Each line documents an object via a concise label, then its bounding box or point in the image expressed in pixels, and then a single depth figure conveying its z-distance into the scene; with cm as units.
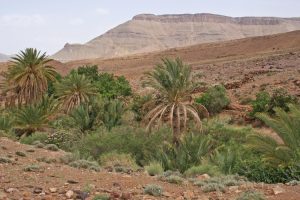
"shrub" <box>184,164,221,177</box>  1254
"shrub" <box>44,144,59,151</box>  1575
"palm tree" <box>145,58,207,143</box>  1934
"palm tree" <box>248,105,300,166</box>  1392
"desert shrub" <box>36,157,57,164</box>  1194
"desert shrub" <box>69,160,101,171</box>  1106
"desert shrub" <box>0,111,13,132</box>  2402
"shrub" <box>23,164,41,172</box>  1008
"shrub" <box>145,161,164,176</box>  1177
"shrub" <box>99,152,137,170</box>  1591
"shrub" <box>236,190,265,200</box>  799
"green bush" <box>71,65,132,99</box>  3884
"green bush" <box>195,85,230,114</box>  3491
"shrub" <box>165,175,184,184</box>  959
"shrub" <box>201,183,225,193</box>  889
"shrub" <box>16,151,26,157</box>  1250
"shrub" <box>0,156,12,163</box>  1095
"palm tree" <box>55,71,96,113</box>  2906
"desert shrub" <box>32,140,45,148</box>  1577
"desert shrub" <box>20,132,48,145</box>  2055
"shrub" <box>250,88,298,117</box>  3117
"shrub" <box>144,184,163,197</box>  858
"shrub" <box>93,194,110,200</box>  796
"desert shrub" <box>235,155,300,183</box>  1207
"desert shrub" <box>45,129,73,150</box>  2119
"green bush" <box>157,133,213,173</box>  1698
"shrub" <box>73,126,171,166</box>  1952
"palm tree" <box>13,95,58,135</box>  2541
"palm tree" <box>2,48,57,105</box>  2830
